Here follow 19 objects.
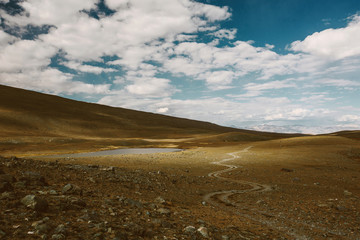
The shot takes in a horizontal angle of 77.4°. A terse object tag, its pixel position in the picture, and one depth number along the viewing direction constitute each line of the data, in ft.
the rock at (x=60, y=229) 21.30
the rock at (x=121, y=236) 22.46
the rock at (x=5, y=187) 28.25
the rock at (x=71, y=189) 34.17
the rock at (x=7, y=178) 30.72
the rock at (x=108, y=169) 67.51
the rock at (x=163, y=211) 34.77
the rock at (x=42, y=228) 20.92
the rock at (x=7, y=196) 26.25
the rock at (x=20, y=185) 31.45
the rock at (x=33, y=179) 34.91
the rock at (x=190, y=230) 27.61
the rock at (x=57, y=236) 20.17
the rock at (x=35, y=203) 24.94
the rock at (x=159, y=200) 41.07
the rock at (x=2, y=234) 19.14
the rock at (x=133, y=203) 35.60
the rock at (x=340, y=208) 44.29
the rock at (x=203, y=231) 27.46
